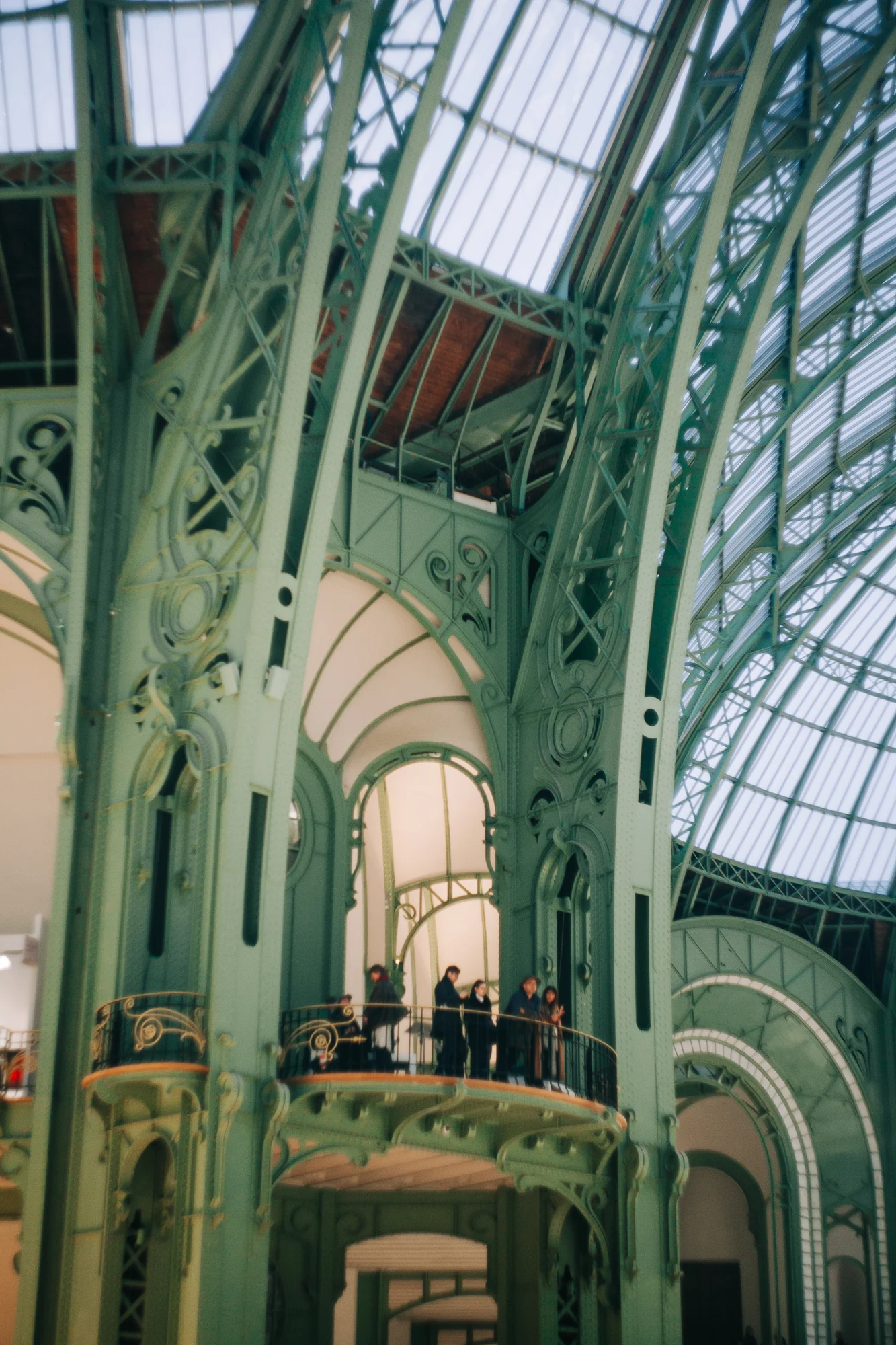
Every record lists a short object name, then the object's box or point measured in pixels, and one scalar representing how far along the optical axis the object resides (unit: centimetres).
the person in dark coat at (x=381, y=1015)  2061
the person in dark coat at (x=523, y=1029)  2142
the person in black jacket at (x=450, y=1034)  2067
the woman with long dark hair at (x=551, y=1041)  2167
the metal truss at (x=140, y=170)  2280
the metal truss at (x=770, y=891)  3981
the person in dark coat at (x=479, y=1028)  2111
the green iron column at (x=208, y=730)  1905
